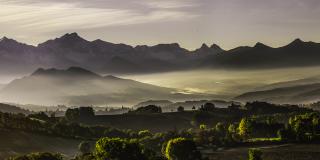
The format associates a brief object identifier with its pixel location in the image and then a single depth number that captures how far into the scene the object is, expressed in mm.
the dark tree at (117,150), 193250
